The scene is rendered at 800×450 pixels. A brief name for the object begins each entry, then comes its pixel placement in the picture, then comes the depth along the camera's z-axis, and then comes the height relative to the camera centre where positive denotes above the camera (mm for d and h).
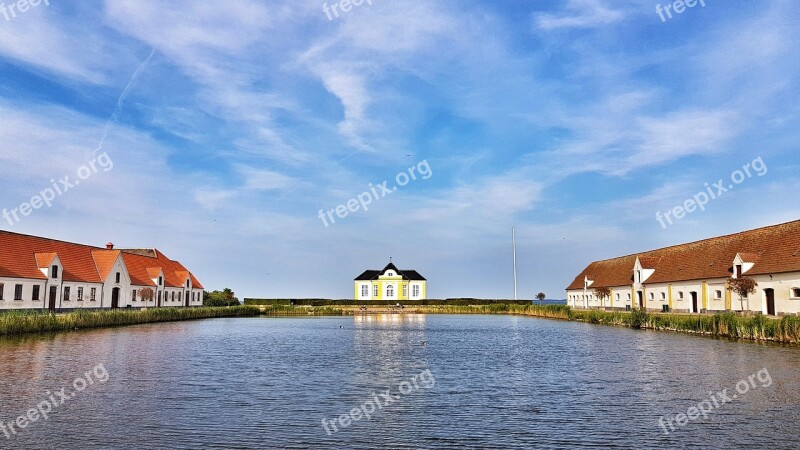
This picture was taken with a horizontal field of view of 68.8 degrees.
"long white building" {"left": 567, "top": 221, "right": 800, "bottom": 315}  38062 +1957
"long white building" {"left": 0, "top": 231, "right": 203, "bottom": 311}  45875 +2473
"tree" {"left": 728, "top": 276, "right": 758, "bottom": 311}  39438 +796
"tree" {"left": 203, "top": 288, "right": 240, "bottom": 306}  88875 +573
